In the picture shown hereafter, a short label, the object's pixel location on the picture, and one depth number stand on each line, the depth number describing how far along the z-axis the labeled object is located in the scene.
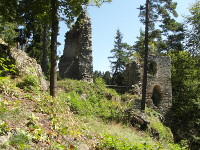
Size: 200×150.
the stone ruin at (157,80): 17.47
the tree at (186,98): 16.38
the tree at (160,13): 14.52
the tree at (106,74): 52.42
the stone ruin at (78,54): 17.64
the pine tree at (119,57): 37.56
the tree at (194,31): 23.28
